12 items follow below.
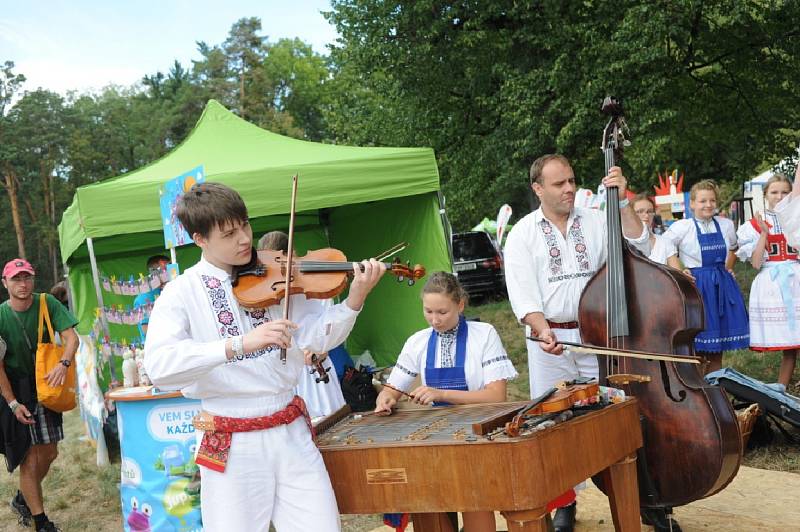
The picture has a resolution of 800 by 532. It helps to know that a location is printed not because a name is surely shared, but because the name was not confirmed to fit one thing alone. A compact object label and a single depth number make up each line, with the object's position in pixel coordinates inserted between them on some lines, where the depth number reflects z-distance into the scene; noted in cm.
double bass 290
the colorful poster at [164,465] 438
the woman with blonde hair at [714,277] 588
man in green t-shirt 503
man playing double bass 347
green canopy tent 631
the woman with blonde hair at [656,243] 576
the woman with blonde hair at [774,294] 578
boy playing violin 221
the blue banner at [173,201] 480
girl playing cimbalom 323
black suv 1519
